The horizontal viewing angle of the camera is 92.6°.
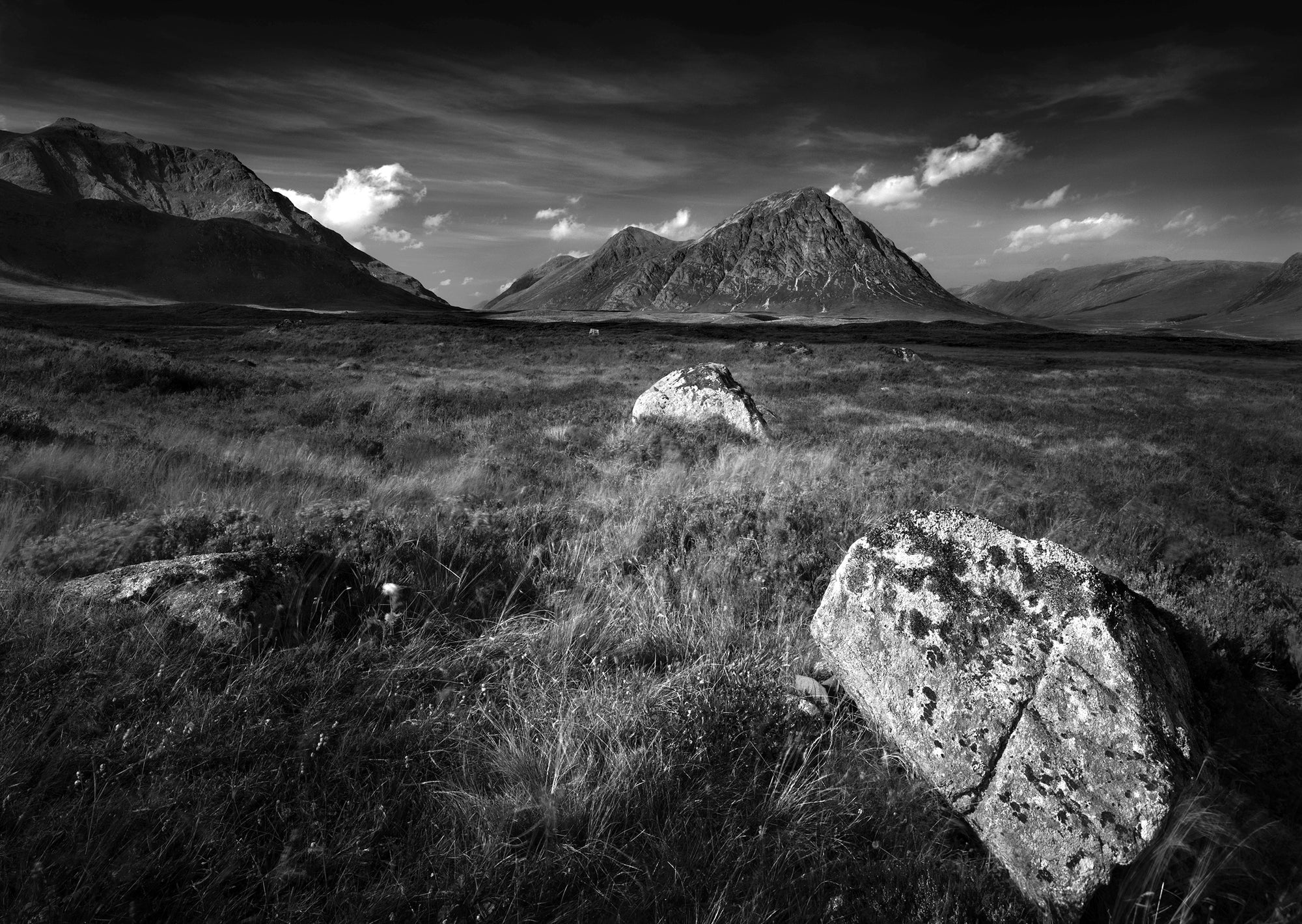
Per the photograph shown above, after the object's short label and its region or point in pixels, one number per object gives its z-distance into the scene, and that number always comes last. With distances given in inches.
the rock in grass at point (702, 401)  594.9
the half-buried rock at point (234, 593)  131.4
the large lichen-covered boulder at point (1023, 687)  108.0
